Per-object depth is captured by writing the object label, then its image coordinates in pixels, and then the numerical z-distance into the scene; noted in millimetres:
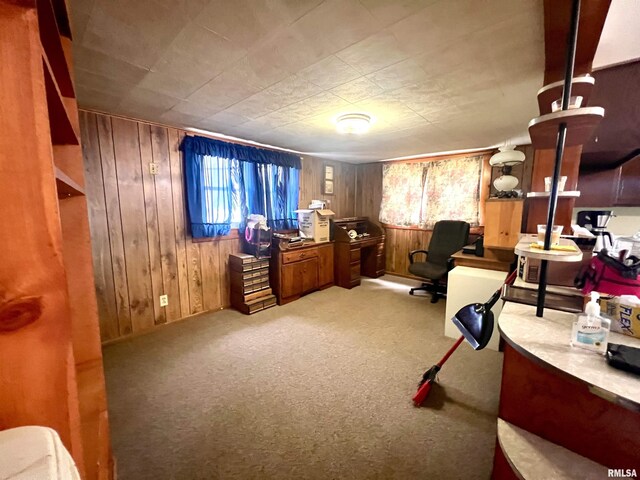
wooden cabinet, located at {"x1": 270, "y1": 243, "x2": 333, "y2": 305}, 3438
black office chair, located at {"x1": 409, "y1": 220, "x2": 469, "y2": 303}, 3566
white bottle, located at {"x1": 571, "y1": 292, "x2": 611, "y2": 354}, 828
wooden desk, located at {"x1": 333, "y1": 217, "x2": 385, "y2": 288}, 4145
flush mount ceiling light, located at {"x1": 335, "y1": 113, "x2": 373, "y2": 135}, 2371
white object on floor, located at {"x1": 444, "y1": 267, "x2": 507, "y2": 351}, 2449
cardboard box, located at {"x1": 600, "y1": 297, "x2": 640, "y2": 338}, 893
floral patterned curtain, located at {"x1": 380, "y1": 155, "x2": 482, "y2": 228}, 3939
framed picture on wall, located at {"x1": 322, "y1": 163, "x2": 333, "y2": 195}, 4621
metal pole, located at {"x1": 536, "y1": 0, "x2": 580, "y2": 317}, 858
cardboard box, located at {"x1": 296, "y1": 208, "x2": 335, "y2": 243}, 3910
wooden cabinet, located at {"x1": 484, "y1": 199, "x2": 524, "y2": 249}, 2344
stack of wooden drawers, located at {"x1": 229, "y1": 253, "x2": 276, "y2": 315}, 3193
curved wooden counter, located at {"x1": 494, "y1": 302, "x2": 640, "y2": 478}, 718
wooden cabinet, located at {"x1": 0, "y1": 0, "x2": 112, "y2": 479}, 457
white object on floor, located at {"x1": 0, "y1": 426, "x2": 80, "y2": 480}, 371
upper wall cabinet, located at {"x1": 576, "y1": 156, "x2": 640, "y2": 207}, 1924
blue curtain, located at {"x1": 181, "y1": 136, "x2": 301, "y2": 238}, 2955
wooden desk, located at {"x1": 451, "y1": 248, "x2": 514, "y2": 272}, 2662
